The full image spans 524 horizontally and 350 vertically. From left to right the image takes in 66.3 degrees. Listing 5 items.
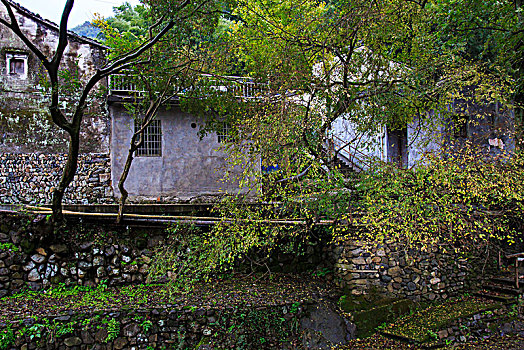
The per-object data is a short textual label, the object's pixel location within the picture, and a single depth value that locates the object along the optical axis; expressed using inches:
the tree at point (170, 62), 330.6
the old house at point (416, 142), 512.4
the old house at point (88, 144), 474.6
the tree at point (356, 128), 296.8
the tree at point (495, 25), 380.5
